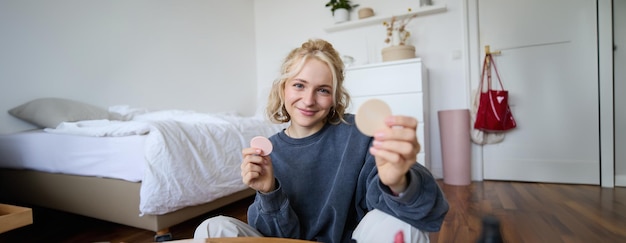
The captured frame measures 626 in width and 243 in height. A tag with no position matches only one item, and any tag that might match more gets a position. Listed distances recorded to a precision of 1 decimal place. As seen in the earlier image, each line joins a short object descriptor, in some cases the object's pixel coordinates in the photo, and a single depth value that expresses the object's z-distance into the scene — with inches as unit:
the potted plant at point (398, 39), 97.1
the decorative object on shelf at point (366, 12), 113.6
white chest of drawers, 92.0
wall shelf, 102.9
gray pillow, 65.2
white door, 89.3
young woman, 22.6
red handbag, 93.2
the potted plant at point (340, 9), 117.3
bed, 50.1
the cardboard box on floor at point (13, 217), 39.7
